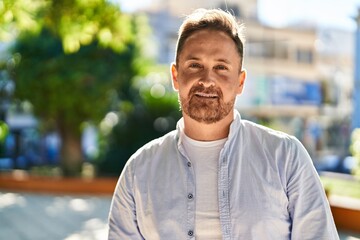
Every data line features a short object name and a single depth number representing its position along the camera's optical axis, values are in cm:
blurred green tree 1401
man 208
